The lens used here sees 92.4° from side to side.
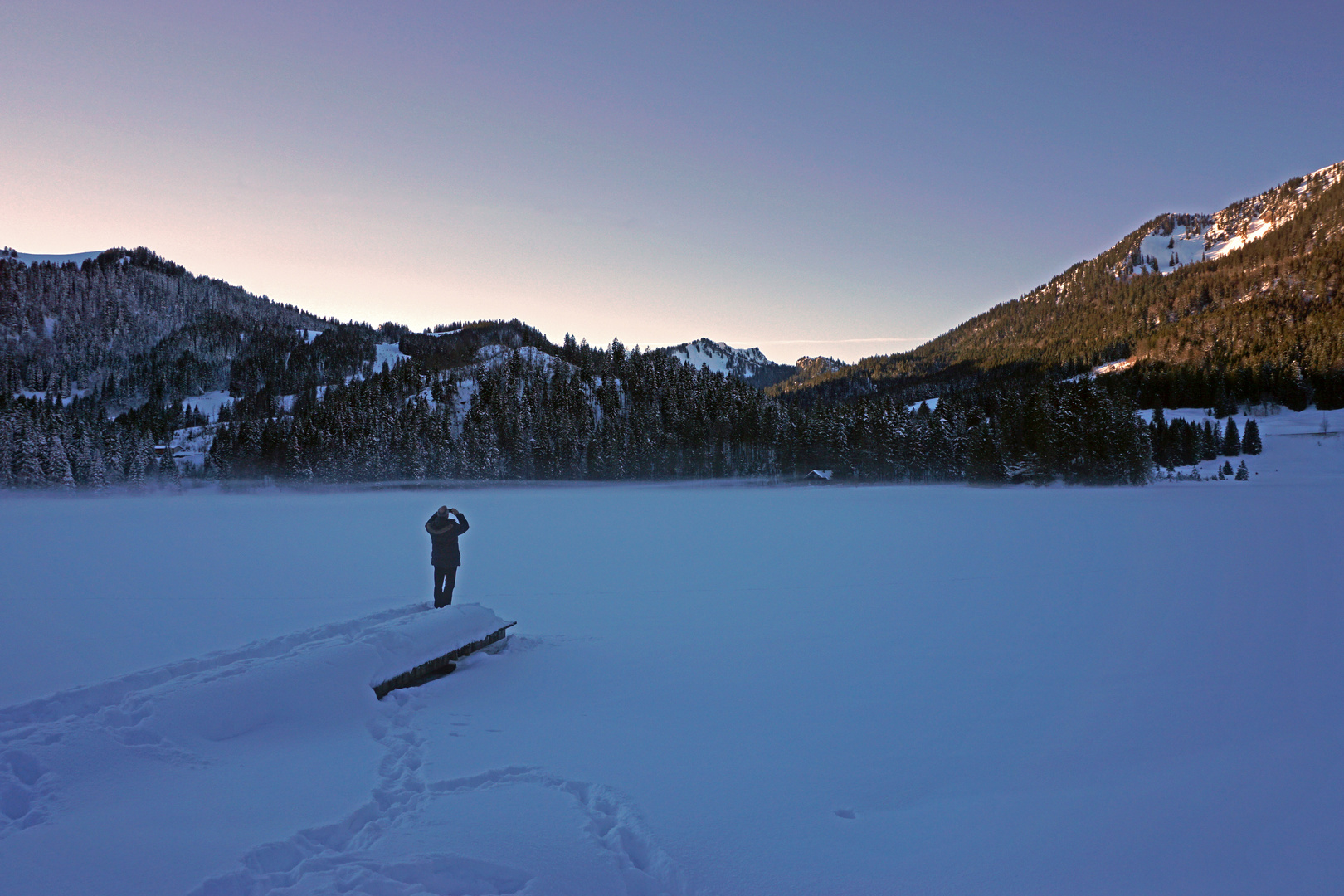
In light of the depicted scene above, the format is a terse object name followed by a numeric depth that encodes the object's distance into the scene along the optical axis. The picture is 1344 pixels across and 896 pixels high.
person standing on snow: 11.31
